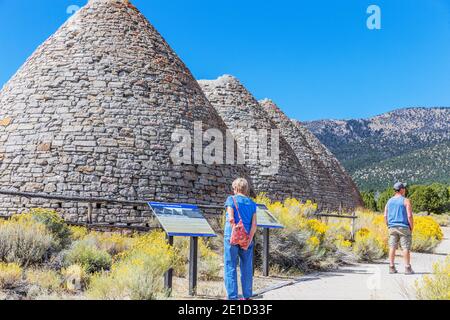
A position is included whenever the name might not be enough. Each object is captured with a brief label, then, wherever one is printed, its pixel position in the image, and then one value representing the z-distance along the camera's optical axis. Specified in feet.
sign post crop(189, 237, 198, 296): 21.54
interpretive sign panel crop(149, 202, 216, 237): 20.43
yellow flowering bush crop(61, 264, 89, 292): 21.79
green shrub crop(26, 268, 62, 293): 21.07
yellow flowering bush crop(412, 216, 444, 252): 47.14
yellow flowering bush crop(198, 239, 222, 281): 25.95
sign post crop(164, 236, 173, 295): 20.44
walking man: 28.30
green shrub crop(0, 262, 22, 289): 20.56
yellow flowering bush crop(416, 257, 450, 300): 17.23
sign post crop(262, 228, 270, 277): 27.45
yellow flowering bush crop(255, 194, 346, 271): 30.68
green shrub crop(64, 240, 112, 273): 24.72
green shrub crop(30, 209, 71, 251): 28.78
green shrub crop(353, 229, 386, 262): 38.27
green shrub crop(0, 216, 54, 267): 24.64
